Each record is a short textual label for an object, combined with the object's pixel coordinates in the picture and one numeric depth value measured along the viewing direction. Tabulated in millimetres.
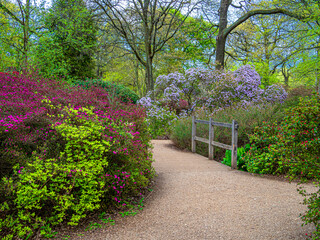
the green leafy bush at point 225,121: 8320
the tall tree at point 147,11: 15344
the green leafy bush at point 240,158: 6812
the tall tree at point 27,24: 10383
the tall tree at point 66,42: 10797
